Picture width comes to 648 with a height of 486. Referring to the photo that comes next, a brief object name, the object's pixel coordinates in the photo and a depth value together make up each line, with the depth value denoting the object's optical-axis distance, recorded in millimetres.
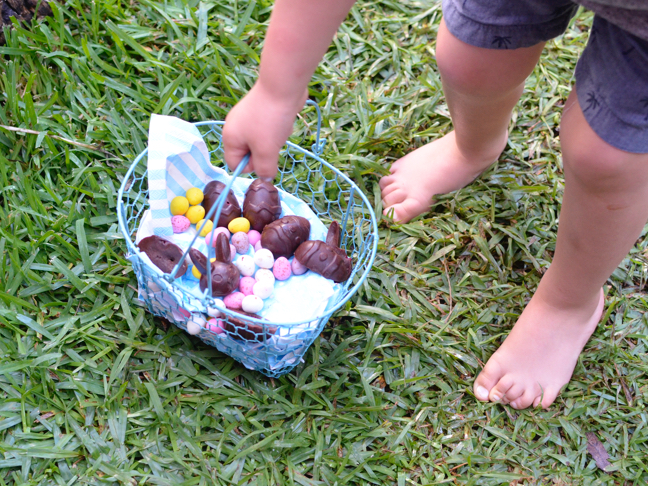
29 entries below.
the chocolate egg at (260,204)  1257
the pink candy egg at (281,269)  1225
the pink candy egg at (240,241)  1233
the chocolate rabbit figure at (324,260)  1196
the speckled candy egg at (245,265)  1195
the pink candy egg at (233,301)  1141
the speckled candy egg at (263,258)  1209
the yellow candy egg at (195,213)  1266
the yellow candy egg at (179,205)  1251
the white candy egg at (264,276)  1182
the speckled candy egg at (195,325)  1103
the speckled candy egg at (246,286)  1185
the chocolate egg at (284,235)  1217
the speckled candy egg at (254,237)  1273
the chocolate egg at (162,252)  1115
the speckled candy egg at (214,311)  1067
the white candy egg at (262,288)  1169
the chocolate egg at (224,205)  1262
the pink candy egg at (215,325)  1103
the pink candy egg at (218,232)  1191
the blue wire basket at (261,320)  1066
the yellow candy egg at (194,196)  1271
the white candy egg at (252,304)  1126
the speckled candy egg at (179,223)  1248
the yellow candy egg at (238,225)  1250
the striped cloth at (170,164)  1157
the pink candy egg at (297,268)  1238
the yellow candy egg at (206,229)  1223
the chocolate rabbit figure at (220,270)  1101
